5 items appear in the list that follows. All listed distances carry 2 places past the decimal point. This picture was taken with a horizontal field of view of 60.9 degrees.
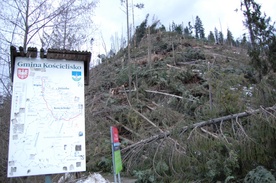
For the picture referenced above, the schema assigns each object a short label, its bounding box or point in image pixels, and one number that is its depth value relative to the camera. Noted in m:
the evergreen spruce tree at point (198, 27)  50.17
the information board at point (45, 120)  3.04
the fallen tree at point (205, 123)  5.73
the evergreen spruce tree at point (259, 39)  8.78
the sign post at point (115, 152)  3.88
